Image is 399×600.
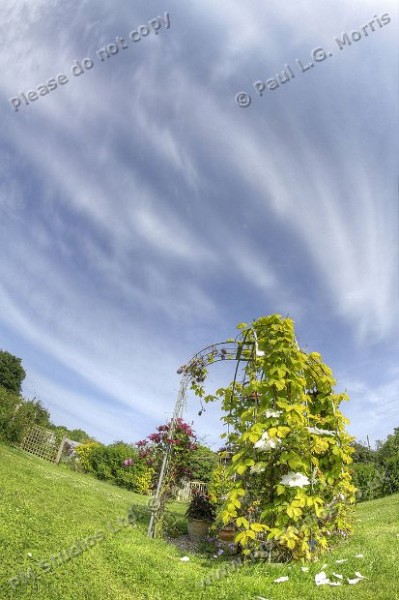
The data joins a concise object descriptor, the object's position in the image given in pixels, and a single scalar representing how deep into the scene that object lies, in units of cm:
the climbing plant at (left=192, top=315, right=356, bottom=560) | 484
